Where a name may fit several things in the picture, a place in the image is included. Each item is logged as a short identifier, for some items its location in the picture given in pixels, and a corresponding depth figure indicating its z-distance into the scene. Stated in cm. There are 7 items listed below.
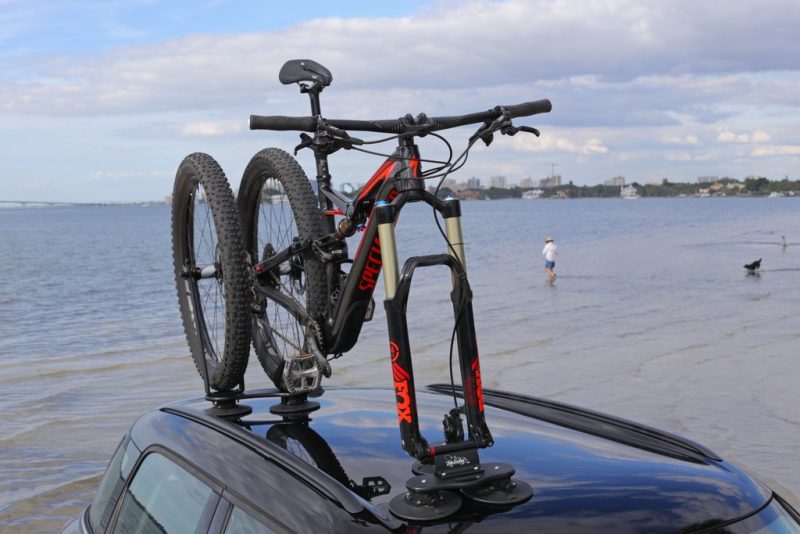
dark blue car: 224
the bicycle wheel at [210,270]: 475
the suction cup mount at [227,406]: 339
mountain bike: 322
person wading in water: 3409
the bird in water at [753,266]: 3491
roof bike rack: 233
